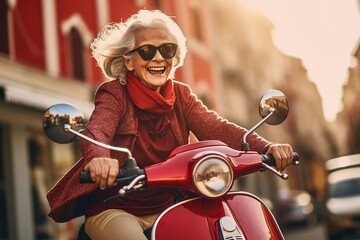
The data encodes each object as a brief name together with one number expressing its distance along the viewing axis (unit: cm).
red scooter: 243
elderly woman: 274
